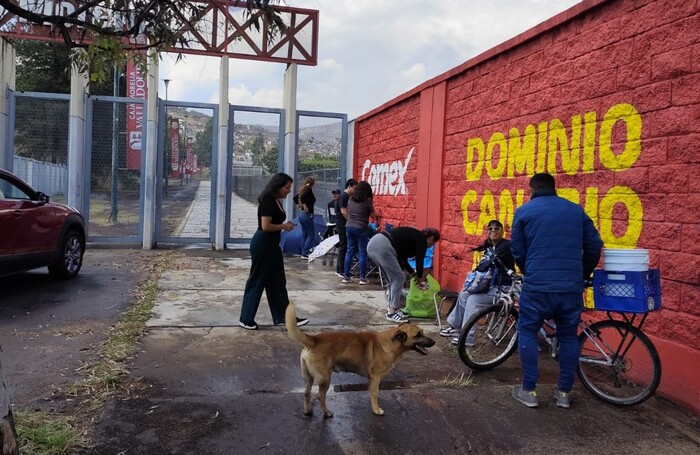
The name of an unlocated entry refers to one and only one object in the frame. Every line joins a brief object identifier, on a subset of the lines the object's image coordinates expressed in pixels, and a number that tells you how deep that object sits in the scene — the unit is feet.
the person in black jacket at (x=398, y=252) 21.66
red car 23.68
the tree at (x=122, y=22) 12.45
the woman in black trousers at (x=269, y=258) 19.69
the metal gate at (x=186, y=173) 42.68
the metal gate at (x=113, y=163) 41.32
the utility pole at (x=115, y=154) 41.45
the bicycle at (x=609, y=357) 14.03
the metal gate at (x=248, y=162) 43.38
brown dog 12.73
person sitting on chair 18.49
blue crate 13.15
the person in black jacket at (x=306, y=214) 38.93
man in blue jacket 13.57
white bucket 13.30
